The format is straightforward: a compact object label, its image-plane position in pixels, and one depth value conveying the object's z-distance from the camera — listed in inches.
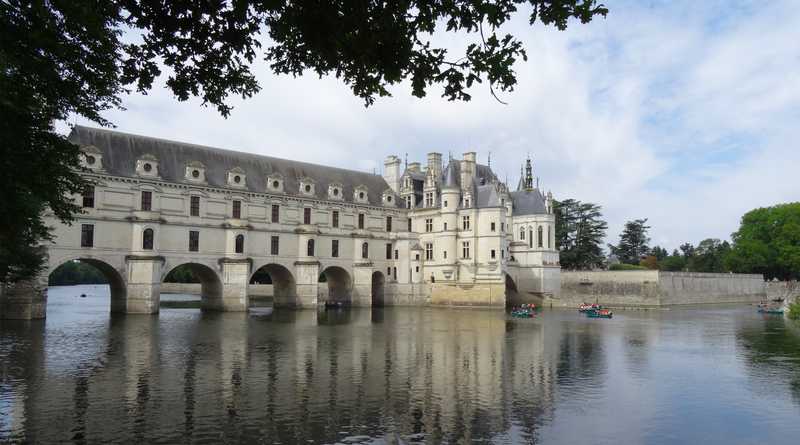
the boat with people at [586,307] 1980.1
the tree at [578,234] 2935.5
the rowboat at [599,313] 1796.8
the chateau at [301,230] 1547.7
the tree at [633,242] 3718.0
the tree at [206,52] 294.2
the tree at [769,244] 2960.1
